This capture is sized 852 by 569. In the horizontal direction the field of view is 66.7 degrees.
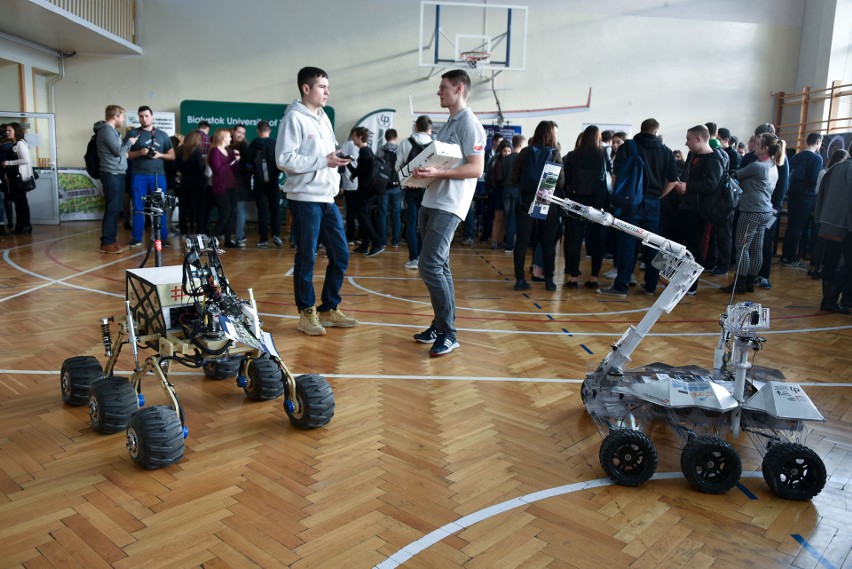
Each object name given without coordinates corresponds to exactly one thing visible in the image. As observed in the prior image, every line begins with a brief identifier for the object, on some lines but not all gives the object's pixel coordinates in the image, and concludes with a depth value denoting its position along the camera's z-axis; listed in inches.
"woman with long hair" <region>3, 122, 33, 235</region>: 338.3
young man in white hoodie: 152.0
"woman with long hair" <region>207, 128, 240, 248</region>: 315.0
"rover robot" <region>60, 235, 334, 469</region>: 104.6
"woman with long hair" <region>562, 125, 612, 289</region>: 231.1
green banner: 455.5
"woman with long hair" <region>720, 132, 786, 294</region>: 240.4
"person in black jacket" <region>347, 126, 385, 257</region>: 289.6
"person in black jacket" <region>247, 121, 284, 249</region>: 317.1
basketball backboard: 462.6
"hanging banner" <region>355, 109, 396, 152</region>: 467.2
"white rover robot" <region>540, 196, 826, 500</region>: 90.7
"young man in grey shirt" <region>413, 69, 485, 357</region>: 143.9
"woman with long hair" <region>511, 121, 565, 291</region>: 227.8
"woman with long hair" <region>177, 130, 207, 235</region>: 326.0
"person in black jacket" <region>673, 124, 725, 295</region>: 221.1
